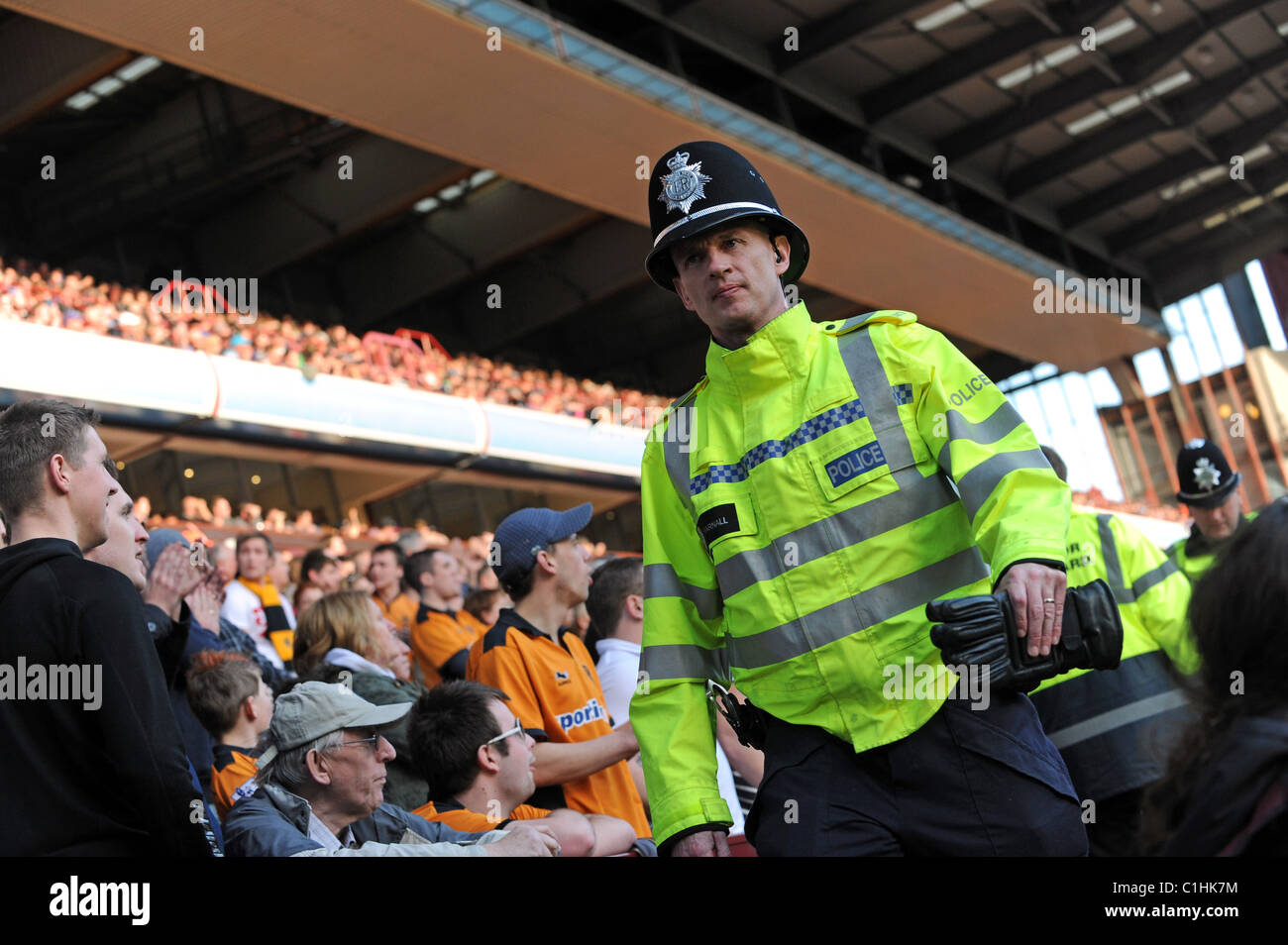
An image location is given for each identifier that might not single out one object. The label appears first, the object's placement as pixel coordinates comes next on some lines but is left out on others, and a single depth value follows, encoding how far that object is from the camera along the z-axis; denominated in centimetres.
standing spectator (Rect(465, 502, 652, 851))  349
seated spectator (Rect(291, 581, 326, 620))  689
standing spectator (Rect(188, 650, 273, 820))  394
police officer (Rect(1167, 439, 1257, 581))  503
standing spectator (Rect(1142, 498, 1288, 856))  138
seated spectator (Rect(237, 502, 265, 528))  1333
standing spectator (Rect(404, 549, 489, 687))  565
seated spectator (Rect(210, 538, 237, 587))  665
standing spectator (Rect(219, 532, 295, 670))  667
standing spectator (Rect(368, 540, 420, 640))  730
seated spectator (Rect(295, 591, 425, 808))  459
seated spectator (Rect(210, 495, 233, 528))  1313
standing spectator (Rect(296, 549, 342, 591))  706
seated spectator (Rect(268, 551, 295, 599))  735
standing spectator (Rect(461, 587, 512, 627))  618
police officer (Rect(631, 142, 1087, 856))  200
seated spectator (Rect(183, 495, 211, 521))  1310
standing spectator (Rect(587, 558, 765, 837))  409
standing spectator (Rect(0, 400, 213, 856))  208
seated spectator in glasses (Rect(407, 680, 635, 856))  331
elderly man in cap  295
